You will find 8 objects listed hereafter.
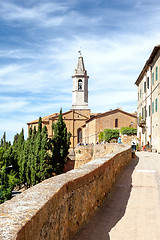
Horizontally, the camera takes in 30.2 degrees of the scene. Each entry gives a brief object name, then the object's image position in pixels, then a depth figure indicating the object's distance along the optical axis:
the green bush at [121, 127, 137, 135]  41.38
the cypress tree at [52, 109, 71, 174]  40.50
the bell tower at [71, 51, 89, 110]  72.81
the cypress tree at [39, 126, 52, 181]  37.44
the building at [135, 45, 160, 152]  26.28
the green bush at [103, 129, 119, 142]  51.62
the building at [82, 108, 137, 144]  61.84
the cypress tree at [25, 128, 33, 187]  39.59
